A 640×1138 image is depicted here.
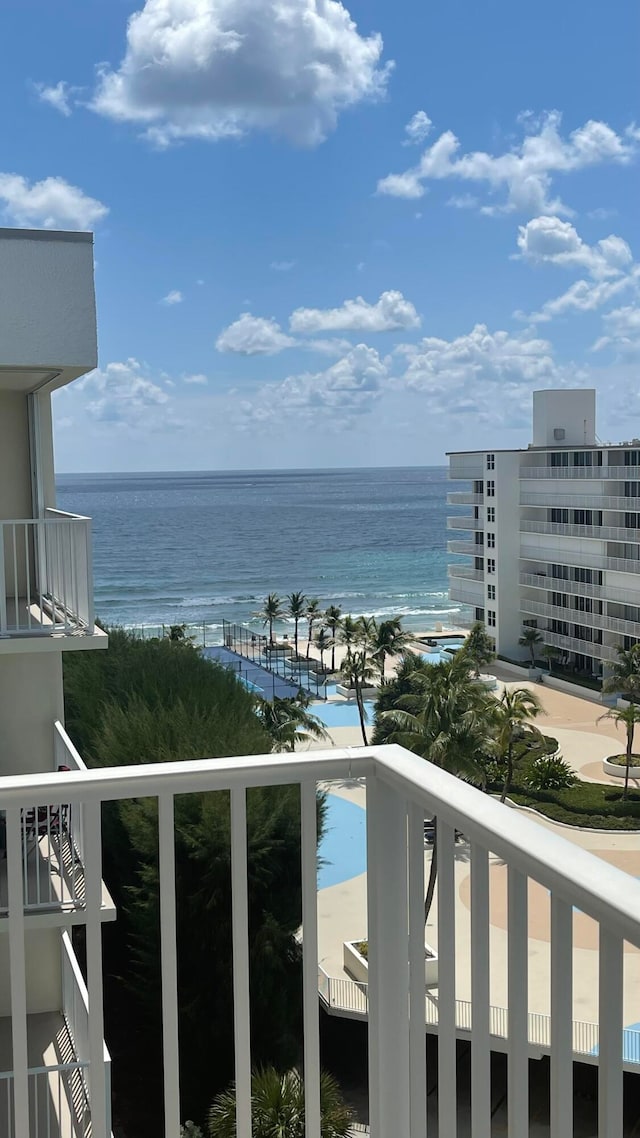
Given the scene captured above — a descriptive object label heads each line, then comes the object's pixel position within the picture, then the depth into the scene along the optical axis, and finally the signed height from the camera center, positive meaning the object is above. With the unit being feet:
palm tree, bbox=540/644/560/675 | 164.45 -25.87
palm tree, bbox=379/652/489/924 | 70.08 -16.22
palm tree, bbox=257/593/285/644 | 190.12 -22.60
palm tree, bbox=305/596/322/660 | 178.46 -21.65
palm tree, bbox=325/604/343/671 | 163.32 -20.39
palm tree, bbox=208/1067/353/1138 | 34.01 -19.94
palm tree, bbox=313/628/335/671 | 165.31 -23.96
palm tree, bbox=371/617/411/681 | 139.96 -20.33
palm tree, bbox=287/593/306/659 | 186.19 -20.97
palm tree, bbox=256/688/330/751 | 92.29 -20.87
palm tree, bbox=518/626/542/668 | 167.02 -24.16
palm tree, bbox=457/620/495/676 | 150.20 -23.80
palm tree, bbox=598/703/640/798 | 99.19 -21.65
